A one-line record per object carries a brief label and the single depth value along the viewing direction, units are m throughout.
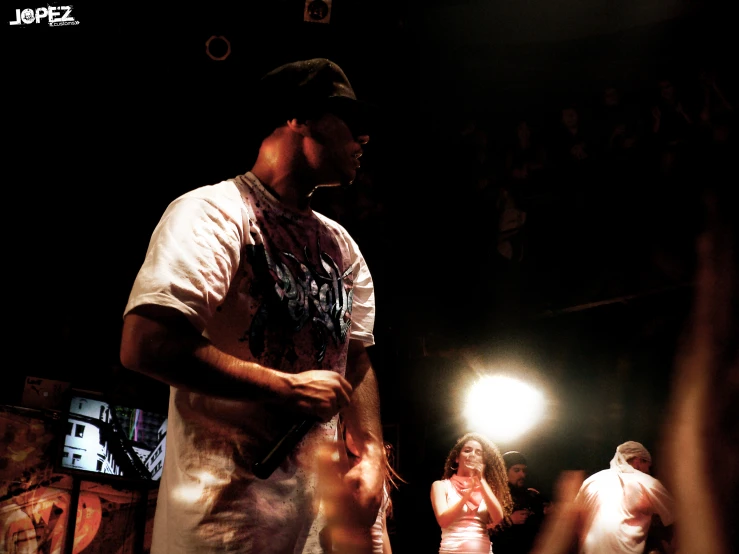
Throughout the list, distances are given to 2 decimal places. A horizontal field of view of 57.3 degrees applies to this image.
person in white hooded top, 5.77
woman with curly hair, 5.95
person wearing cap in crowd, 6.51
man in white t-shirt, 1.30
